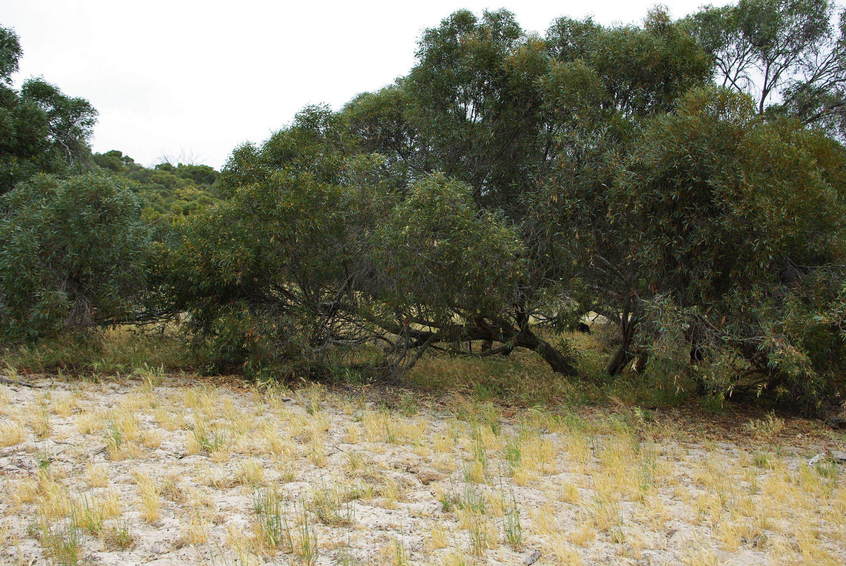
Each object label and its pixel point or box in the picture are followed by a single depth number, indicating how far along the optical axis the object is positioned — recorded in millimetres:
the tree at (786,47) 14406
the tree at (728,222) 8625
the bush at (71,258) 10734
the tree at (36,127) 14266
